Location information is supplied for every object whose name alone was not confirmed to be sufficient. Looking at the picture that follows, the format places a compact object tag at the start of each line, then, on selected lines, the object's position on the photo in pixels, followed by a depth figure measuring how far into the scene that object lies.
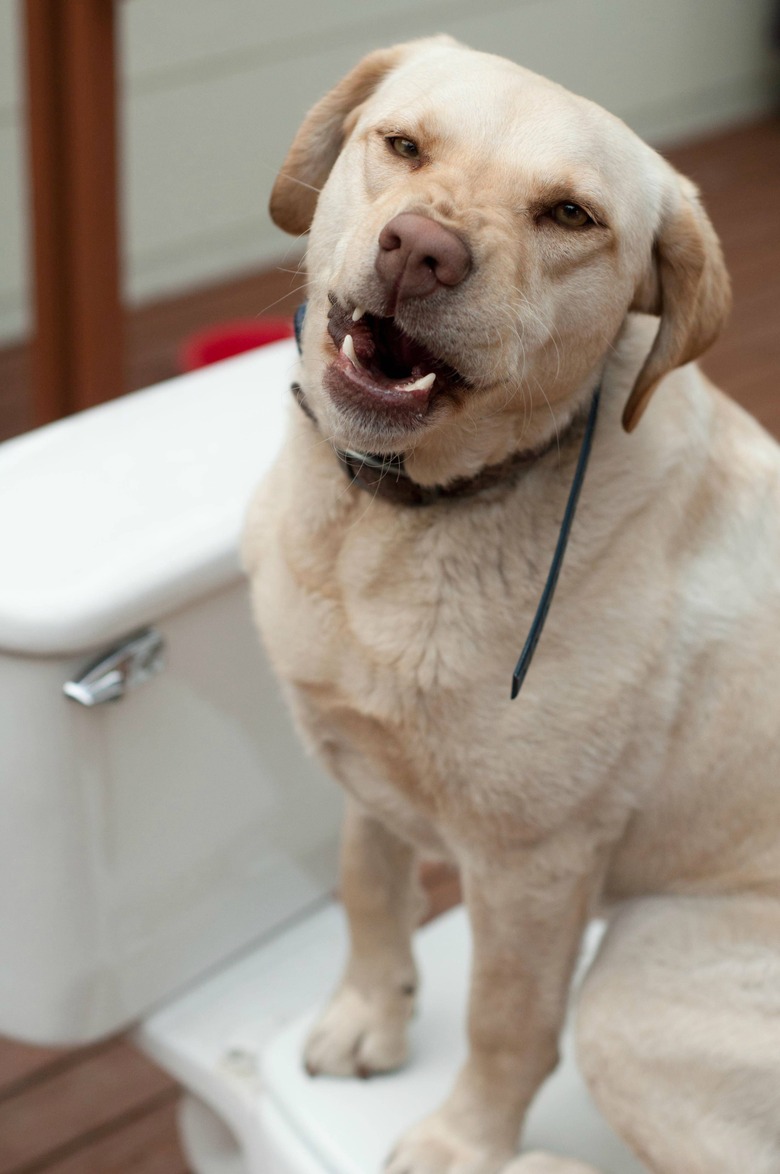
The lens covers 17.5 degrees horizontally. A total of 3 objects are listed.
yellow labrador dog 1.14
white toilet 1.34
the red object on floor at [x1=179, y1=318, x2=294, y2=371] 2.31
